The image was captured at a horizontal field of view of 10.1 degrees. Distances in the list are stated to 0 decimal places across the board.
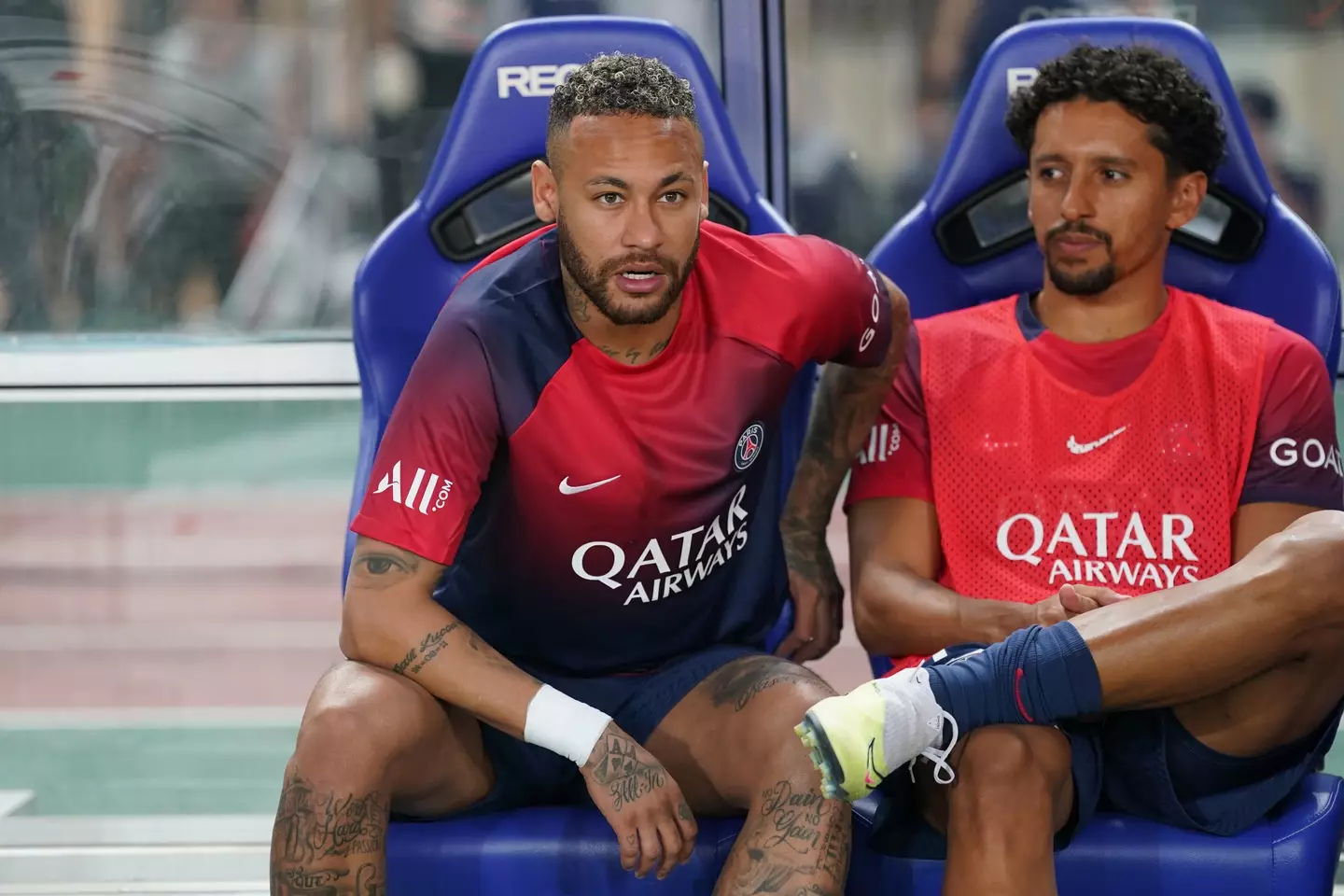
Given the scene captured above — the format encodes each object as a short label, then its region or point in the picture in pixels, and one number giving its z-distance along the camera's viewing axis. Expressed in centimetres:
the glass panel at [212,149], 936
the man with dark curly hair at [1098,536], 768
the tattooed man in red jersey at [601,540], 763
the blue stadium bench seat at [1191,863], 769
